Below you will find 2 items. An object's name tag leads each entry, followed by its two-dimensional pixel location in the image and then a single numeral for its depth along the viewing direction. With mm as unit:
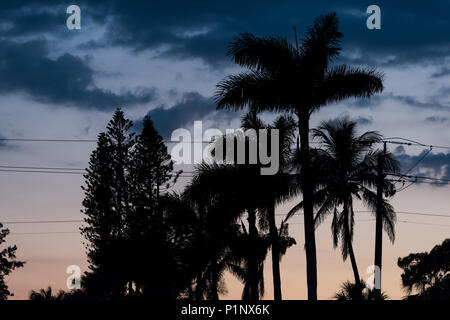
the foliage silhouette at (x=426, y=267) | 61812
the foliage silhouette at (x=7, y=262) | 57219
